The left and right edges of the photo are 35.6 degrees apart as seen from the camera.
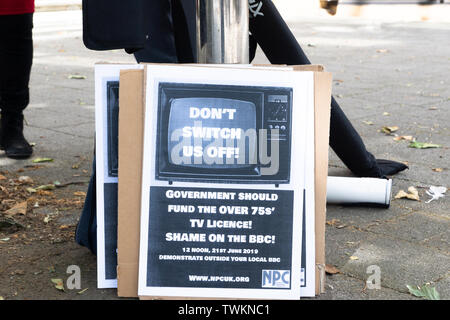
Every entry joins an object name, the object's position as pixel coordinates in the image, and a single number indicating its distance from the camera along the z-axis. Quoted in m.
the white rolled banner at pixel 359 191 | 2.99
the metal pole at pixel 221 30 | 2.35
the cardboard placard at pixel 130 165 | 2.12
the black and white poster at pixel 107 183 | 2.20
